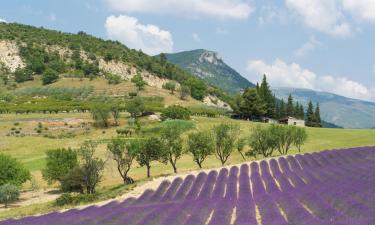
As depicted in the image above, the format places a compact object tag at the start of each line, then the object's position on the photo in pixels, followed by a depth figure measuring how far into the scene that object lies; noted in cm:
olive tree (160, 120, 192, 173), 6875
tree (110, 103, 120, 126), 12550
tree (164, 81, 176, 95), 19731
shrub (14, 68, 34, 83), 19662
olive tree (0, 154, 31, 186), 6228
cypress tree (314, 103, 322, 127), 15992
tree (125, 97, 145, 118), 13212
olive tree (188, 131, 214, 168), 7125
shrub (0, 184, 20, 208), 5546
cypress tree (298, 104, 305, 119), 16275
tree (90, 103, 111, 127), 12200
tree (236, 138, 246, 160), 8112
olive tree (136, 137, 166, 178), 6656
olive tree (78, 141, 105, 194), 5619
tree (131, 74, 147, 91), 17975
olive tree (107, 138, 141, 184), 6353
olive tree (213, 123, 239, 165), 7512
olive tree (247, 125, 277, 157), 8100
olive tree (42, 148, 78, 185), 6544
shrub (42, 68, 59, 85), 18938
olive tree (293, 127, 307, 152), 8644
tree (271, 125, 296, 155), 8339
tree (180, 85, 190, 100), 18602
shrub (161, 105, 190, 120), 12788
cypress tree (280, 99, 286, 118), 16212
